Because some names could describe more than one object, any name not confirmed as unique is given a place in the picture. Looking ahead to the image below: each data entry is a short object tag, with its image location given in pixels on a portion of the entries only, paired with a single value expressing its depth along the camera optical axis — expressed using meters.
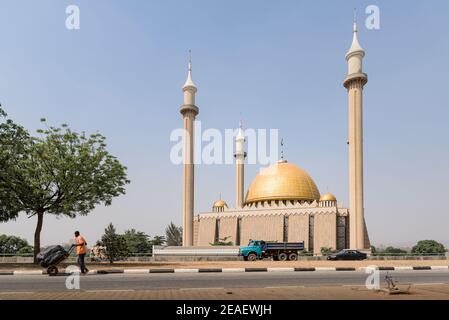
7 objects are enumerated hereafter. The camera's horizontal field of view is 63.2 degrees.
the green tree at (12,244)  71.12
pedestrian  14.88
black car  34.31
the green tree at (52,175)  23.28
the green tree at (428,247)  76.50
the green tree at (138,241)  57.78
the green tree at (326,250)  52.28
